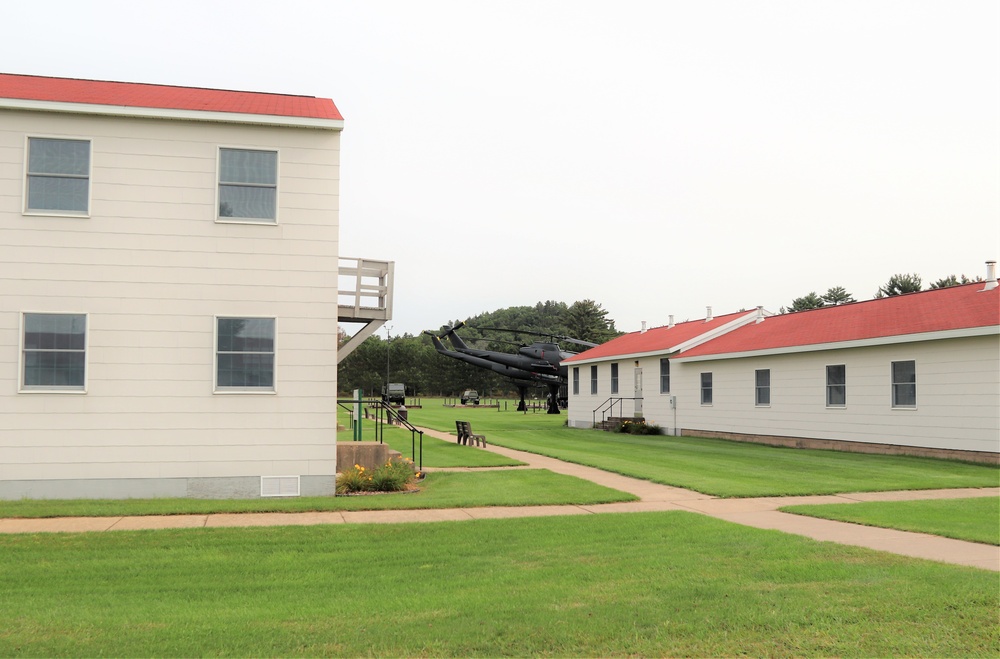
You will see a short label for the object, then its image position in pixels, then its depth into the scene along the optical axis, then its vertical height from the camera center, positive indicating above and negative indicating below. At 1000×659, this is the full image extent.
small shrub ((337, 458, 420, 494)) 14.12 -1.54
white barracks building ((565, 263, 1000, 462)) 20.05 +0.36
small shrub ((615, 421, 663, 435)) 33.44 -1.59
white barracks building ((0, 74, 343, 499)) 12.91 +1.49
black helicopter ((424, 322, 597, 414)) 53.97 +1.81
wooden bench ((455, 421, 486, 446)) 24.66 -1.39
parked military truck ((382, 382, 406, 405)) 63.00 -0.28
